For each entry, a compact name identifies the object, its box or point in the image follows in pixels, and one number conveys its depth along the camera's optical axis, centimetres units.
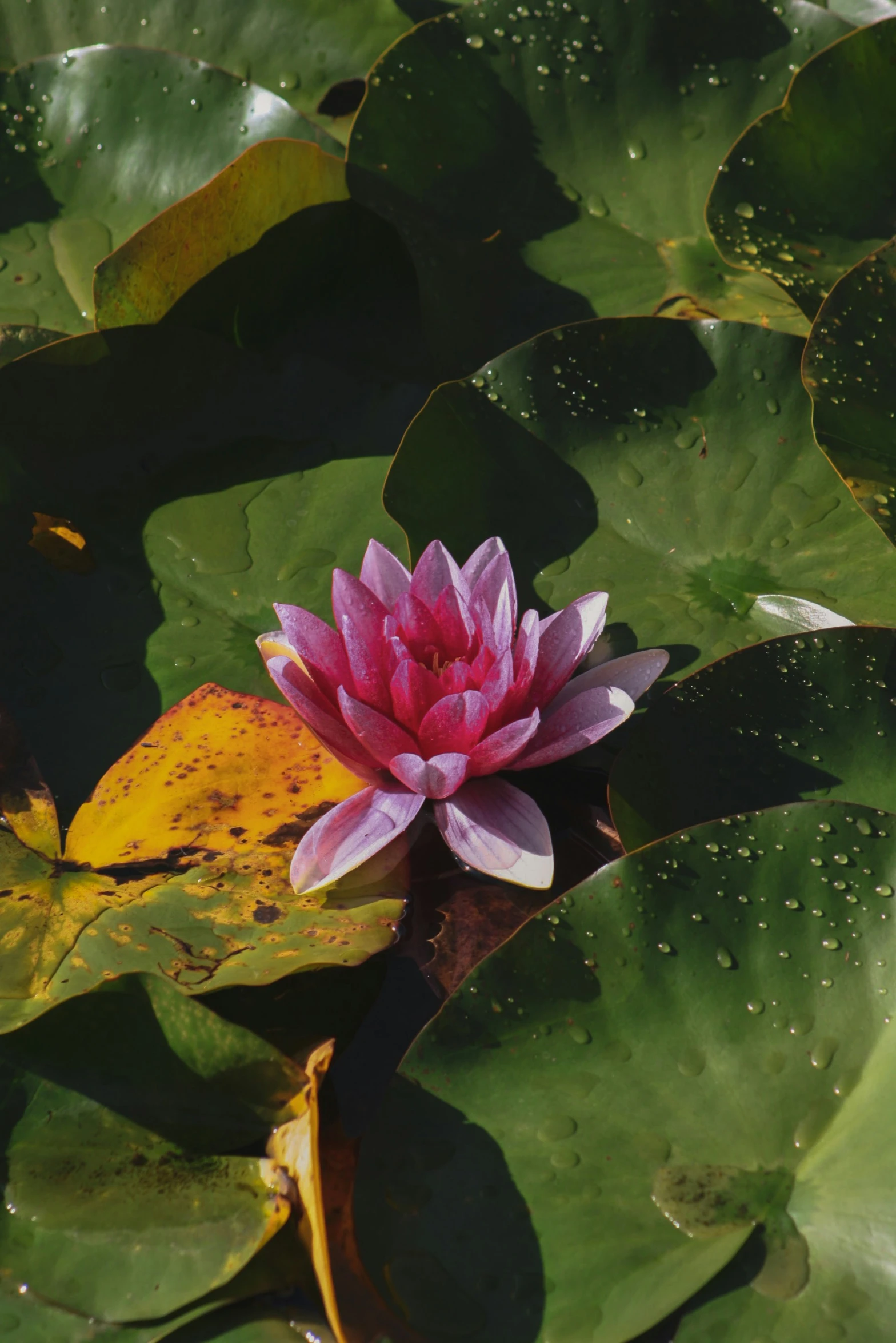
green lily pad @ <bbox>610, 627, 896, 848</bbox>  137
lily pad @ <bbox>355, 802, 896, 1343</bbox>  130
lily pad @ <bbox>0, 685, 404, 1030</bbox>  135
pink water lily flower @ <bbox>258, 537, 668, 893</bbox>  136
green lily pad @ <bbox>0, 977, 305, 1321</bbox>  130
